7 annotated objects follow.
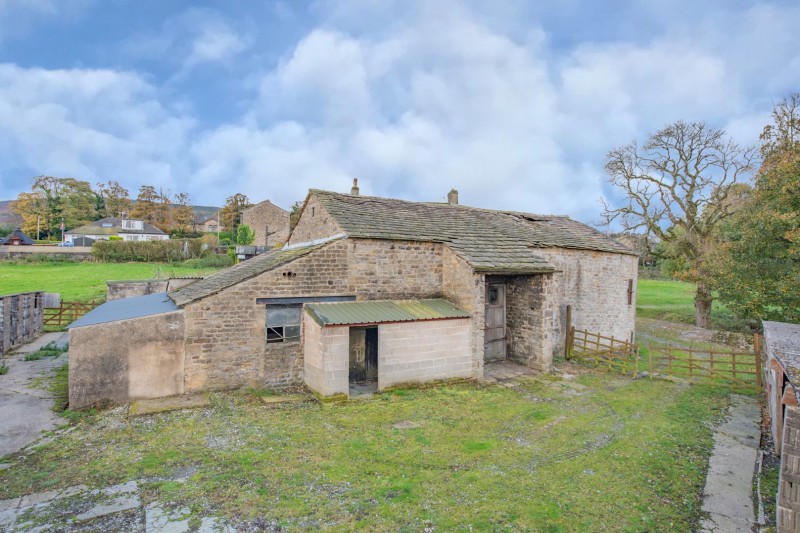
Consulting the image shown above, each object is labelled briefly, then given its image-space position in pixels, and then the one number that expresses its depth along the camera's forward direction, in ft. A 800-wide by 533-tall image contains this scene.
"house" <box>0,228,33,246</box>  166.20
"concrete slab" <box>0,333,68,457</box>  25.41
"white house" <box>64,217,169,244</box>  178.19
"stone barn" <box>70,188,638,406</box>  32.83
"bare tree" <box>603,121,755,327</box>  70.44
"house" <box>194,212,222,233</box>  261.95
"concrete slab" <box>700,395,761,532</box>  17.44
